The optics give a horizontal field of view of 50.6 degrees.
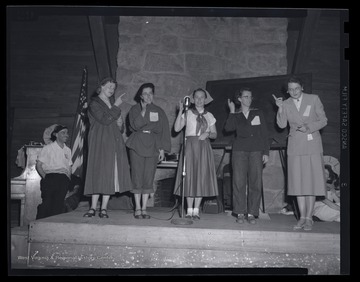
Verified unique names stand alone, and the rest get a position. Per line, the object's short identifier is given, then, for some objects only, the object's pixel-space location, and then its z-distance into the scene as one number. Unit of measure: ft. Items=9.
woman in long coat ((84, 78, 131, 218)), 10.93
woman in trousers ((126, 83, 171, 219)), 11.21
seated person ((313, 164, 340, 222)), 11.49
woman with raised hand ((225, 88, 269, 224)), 11.00
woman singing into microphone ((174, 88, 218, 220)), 11.28
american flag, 15.38
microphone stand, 10.22
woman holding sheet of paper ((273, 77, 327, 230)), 10.30
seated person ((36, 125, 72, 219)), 14.03
